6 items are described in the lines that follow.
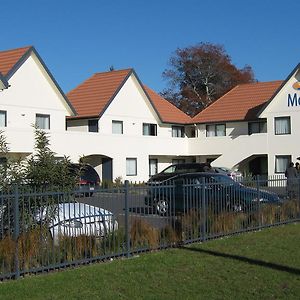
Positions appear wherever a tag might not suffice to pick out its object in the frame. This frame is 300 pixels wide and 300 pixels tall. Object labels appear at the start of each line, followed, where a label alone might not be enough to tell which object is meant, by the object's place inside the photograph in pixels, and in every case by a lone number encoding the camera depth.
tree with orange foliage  72.31
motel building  33.94
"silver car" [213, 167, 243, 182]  35.07
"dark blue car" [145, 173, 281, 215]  12.02
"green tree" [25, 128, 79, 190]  10.27
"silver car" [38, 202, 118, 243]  9.79
